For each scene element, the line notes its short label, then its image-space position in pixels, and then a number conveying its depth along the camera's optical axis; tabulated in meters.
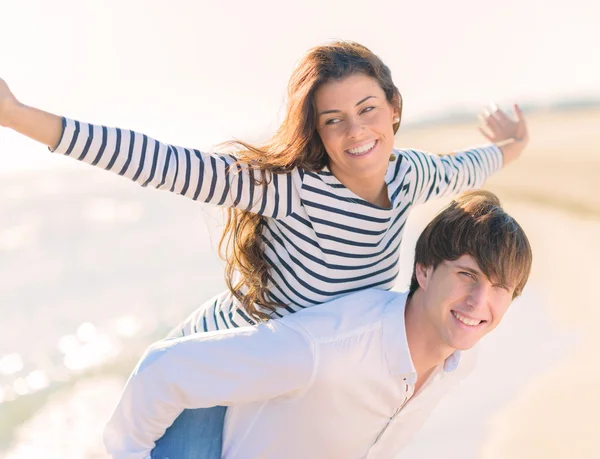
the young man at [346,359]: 2.42
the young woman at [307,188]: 2.60
